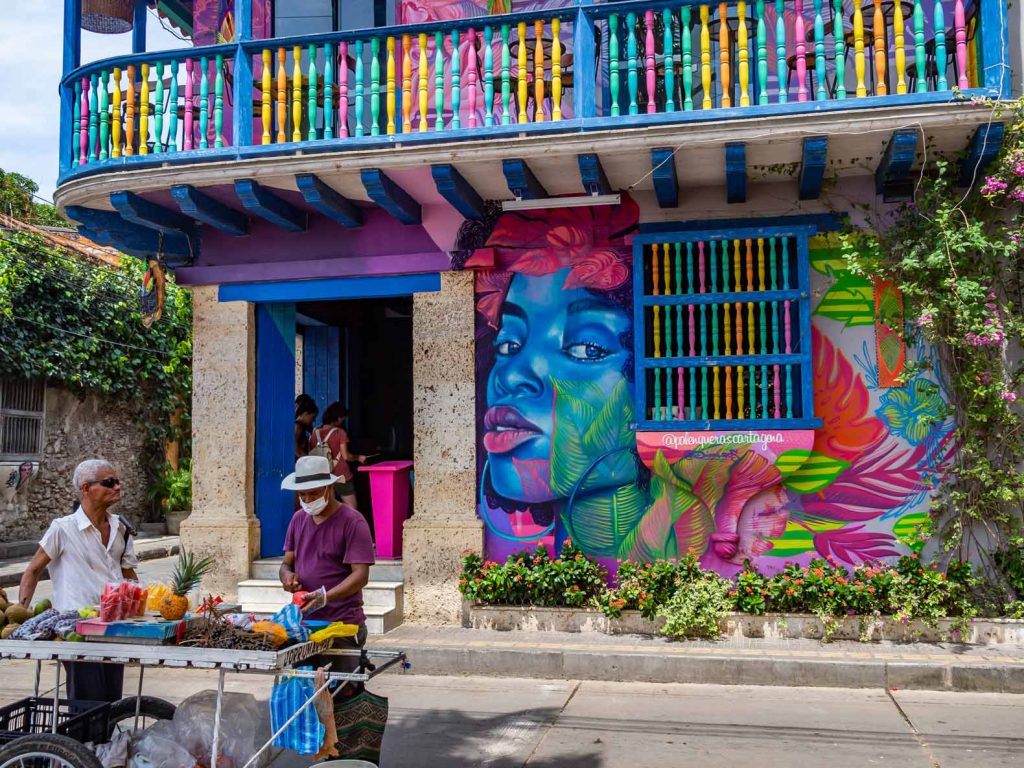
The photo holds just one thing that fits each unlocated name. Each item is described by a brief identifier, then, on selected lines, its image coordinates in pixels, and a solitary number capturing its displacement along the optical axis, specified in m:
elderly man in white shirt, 4.86
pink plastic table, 9.88
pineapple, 4.41
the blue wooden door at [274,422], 9.92
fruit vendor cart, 3.95
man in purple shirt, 5.09
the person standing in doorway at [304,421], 10.63
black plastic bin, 4.44
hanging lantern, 10.38
